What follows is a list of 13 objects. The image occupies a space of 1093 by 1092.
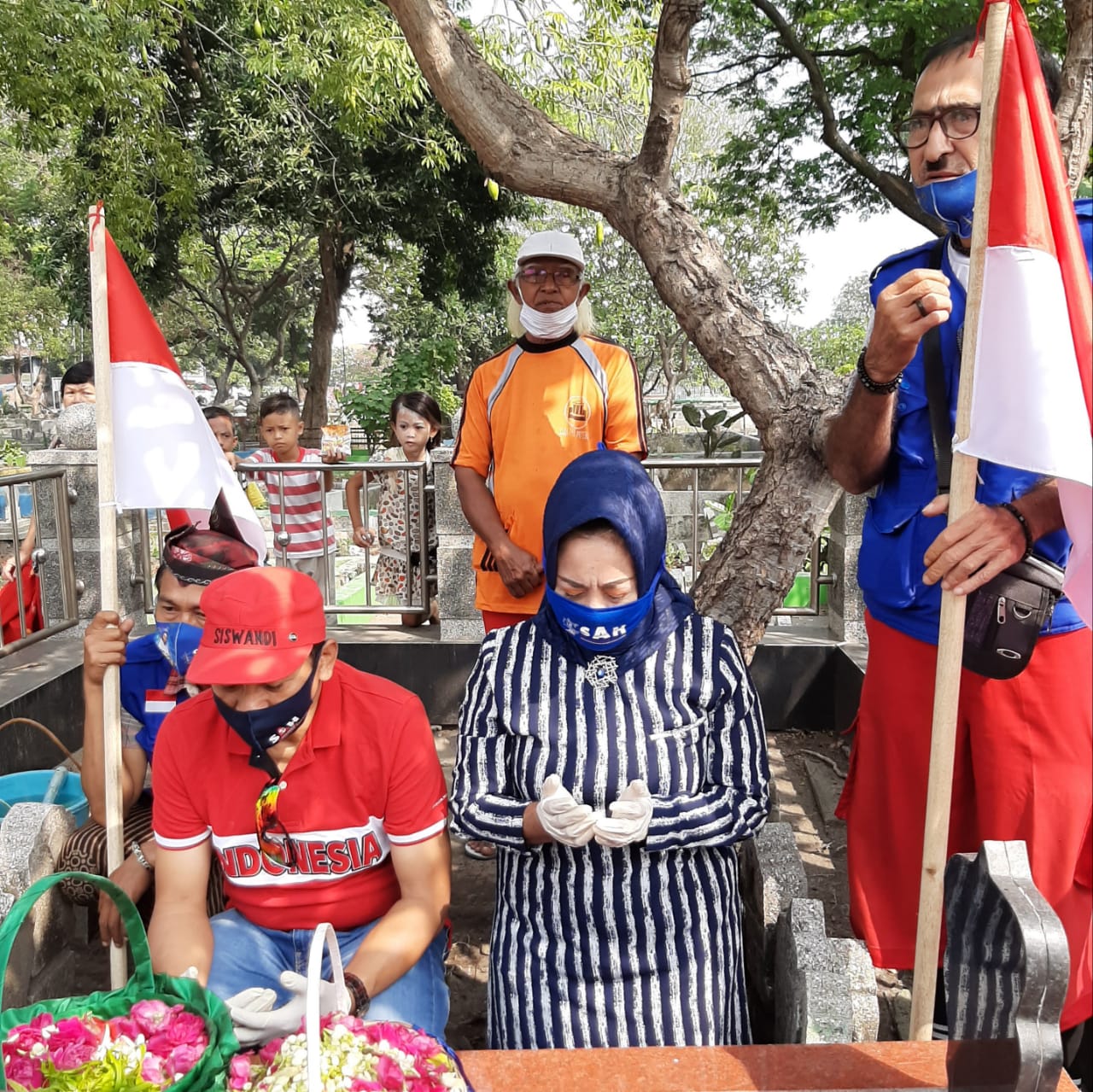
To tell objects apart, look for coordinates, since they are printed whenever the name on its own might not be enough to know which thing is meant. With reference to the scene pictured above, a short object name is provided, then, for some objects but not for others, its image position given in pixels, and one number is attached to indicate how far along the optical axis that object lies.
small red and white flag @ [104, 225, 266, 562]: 2.40
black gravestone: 1.23
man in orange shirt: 3.37
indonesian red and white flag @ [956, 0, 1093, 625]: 1.49
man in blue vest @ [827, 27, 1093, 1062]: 1.82
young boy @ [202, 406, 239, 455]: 6.32
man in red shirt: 2.05
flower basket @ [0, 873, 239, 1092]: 1.23
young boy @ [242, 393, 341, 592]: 6.16
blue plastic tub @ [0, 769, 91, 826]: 3.48
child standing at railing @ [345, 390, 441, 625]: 6.10
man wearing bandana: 2.50
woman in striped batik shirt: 2.07
